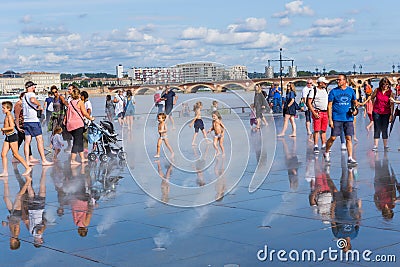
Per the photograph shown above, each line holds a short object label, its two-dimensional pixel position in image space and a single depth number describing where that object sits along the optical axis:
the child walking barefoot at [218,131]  13.80
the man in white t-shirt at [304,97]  18.11
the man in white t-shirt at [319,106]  14.86
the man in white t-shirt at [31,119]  13.44
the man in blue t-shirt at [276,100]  28.82
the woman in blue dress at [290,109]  19.20
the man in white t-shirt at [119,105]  26.76
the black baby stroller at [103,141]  14.44
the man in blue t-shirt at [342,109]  12.82
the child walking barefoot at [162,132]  13.35
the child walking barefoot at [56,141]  15.55
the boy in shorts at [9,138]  12.47
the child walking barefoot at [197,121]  12.80
